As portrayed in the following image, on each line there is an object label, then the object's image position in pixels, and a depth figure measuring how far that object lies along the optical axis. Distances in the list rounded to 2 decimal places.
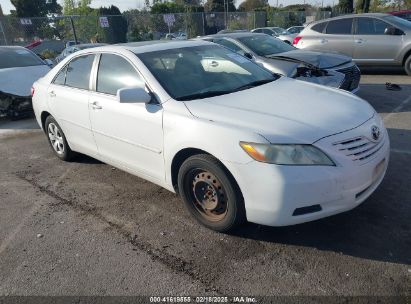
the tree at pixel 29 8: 45.79
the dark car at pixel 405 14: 19.51
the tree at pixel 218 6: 54.19
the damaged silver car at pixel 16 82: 8.09
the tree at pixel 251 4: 66.21
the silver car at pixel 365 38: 9.46
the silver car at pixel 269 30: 22.71
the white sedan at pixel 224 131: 2.74
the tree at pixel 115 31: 25.33
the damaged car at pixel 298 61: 6.54
